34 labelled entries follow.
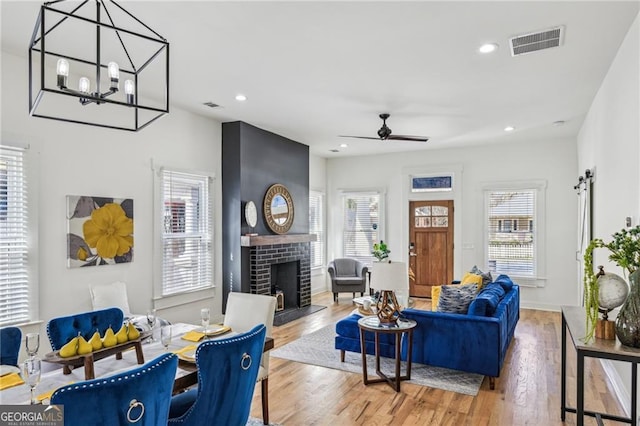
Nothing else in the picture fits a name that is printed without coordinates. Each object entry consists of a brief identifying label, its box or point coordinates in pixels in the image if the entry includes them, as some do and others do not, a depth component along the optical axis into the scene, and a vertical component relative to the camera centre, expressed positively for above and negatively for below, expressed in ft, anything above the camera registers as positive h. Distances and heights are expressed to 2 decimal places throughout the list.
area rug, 12.26 -5.04
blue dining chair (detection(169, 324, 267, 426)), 6.35 -2.69
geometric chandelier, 7.01 +4.58
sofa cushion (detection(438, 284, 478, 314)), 13.08 -2.65
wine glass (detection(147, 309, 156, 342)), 8.72 -2.28
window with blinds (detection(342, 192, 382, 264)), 28.43 -0.60
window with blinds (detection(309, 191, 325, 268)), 28.25 -0.61
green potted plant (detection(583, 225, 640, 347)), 7.21 -1.28
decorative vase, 7.16 -1.77
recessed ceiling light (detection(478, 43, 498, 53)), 10.96 +4.58
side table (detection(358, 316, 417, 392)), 11.69 -3.57
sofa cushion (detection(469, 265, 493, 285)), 15.88 -2.37
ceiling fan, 17.60 +3.49
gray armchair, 25.07 -3.83
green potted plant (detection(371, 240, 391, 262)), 26.48 -2.34
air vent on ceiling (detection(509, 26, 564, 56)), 10.25 +4.55
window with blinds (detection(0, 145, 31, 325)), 11.64 -0.70
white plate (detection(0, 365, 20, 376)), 6.86 -2.63
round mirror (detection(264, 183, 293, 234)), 21.25 +0.37
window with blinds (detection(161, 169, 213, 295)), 17.01 -0.77
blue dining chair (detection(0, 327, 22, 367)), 7.94 -2.56
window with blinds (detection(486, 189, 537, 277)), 23.63 -0.94
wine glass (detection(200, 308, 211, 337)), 9.16 -2.34
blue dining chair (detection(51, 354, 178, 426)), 4.57 -2.15
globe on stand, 7.72 -1.55
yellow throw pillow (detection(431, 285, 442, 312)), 15.93 -3.10
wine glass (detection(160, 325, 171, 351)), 7.87 -2.33
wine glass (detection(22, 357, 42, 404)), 5.79 -2.25
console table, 7.04 -2.36
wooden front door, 25.89 -1.87
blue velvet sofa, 11.83 -3.64
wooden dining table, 6.14 -2.71
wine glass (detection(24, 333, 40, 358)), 6.68 -2.14
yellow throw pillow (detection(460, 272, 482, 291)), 15.34 -2.43
